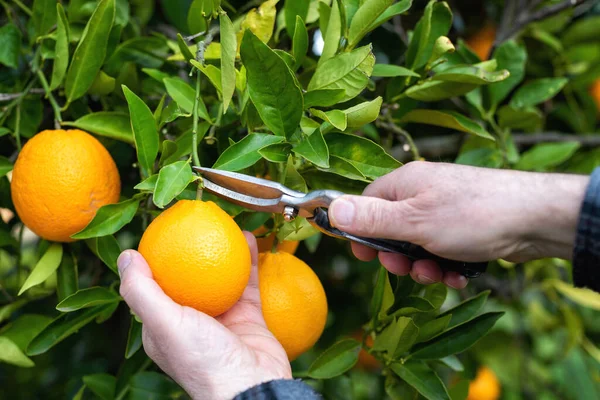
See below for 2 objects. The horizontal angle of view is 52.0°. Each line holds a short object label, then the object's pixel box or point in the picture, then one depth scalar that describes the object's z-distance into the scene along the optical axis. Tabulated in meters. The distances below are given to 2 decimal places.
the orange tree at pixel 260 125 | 0.80
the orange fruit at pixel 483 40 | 1.53
